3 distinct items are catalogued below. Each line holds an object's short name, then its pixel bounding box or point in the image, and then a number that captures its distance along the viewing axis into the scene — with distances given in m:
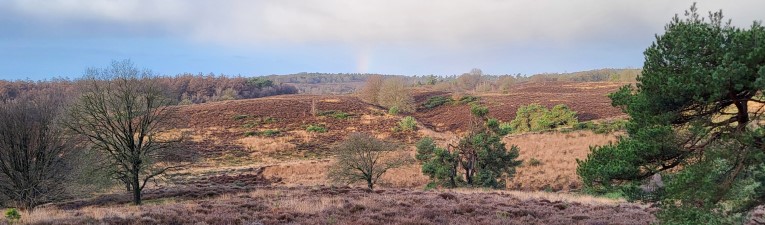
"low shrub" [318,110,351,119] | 85.25
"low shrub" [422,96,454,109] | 105.38
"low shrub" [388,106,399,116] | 89.31
